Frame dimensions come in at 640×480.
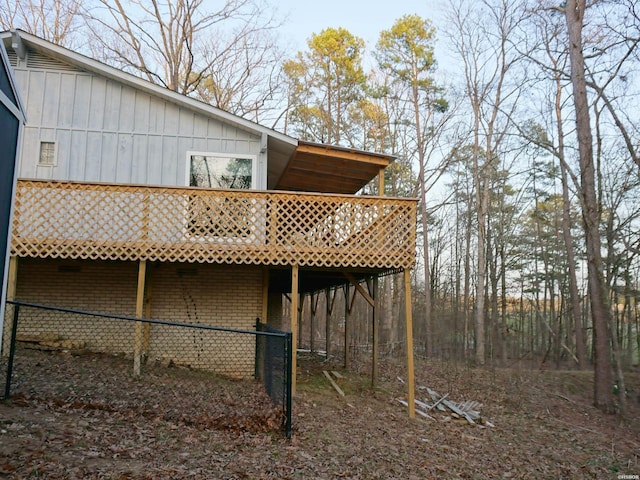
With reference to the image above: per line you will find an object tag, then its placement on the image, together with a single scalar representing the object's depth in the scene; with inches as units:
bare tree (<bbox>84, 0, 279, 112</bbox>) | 848.3
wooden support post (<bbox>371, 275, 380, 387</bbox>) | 471.5
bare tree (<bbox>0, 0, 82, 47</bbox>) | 839.7
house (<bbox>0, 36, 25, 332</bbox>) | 184.2
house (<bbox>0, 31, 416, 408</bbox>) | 381.4
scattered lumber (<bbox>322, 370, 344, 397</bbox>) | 416.7
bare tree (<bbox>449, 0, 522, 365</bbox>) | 793.6
